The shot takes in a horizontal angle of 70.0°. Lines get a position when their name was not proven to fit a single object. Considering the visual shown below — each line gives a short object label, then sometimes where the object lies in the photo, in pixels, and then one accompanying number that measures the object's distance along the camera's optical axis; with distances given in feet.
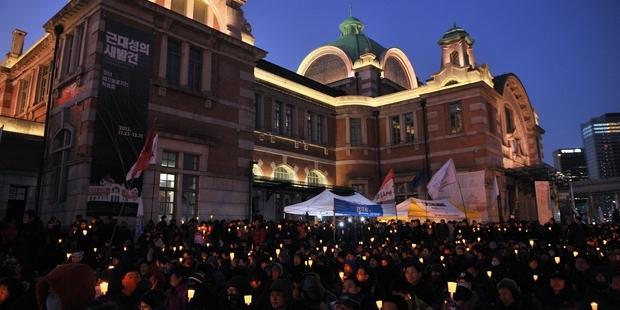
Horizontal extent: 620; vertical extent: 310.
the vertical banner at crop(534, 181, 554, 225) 89.76
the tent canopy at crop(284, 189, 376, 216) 54.70
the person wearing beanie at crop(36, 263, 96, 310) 9.07
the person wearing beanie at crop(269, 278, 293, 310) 19.04
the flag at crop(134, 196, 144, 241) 47.43
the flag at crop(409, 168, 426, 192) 71.36
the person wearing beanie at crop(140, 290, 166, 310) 17.20
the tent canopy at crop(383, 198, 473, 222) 70.28
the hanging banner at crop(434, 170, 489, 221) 86.78
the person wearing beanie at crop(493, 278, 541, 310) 19.58
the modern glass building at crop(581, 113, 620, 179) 588.50
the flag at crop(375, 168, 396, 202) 60.29
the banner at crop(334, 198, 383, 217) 52.70
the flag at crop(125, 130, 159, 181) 45.21
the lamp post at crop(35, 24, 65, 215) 50.88
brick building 55.47
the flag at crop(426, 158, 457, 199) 63.05
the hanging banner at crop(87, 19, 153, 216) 52.44
